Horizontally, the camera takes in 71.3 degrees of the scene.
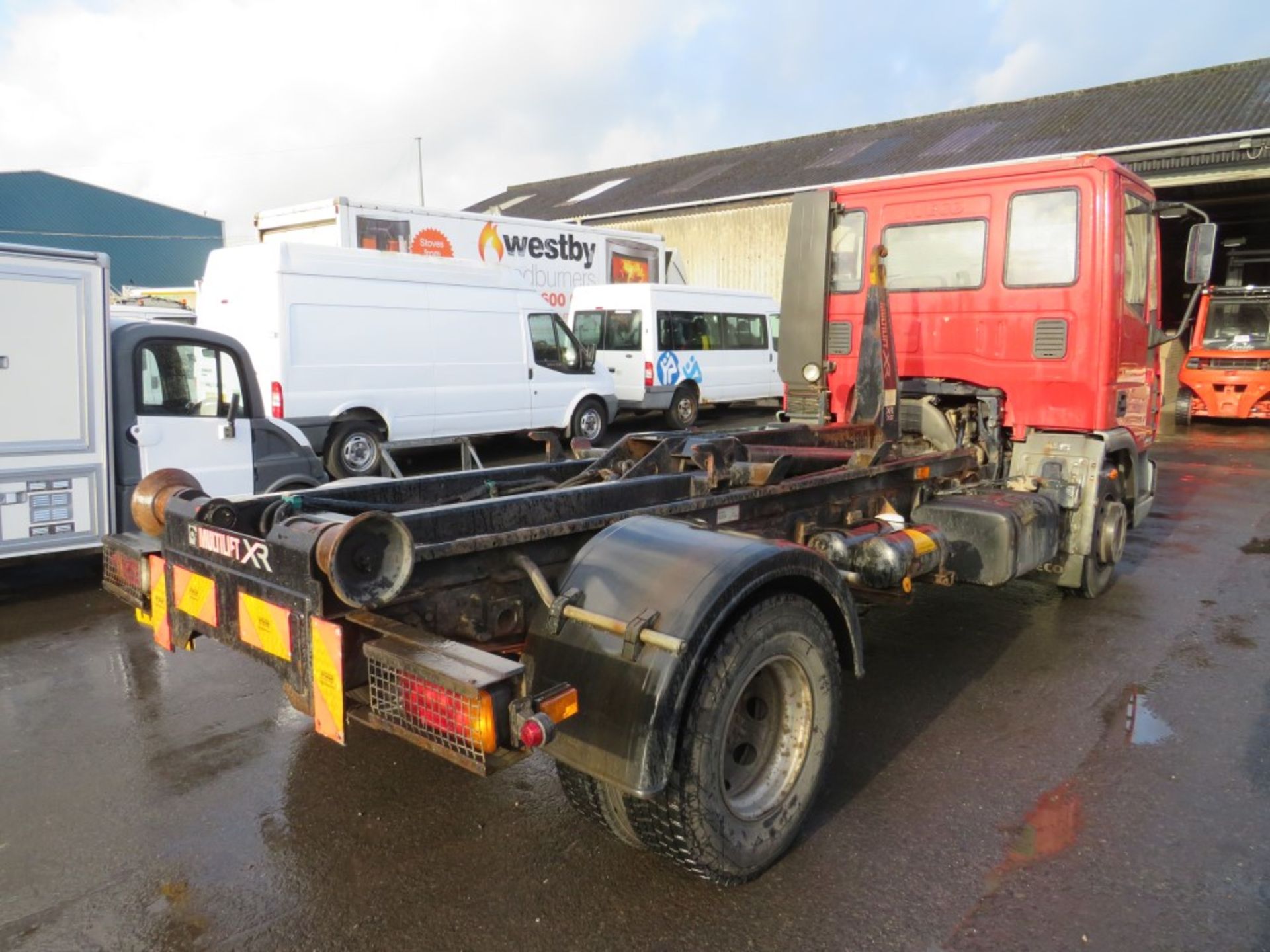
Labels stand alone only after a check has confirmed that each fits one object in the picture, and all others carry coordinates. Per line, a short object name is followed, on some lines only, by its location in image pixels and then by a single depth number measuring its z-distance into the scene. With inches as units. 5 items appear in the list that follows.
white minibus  637.9
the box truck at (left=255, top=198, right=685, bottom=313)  521.7
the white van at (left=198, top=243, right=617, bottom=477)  404.8
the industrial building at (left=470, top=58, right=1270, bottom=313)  638.5
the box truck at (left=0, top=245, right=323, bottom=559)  230.5
